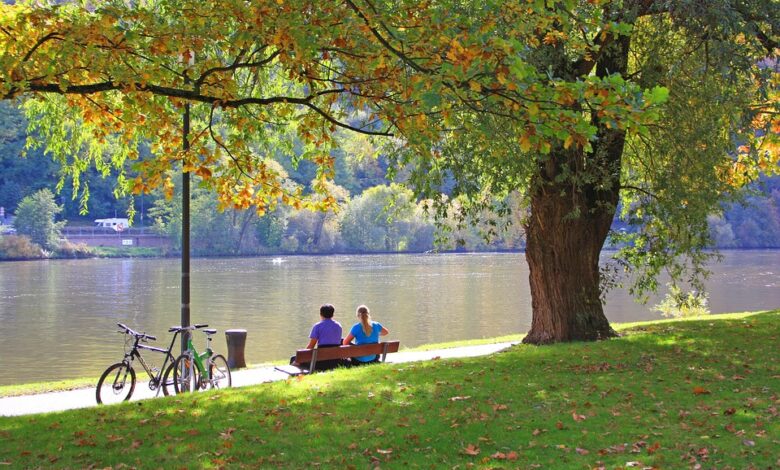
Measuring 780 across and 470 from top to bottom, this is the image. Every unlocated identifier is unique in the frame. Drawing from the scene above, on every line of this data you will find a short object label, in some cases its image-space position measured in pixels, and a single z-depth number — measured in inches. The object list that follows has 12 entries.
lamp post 412.9
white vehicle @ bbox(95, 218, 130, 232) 3580.2
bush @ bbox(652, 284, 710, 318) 647.8
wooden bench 443.2
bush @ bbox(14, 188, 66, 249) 3120.1
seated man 458.3
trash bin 569.9
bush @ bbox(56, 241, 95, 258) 3235.7
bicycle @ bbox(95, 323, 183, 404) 392.0
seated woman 479.8
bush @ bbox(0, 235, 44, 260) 3014.3
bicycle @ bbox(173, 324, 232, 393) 398.0
